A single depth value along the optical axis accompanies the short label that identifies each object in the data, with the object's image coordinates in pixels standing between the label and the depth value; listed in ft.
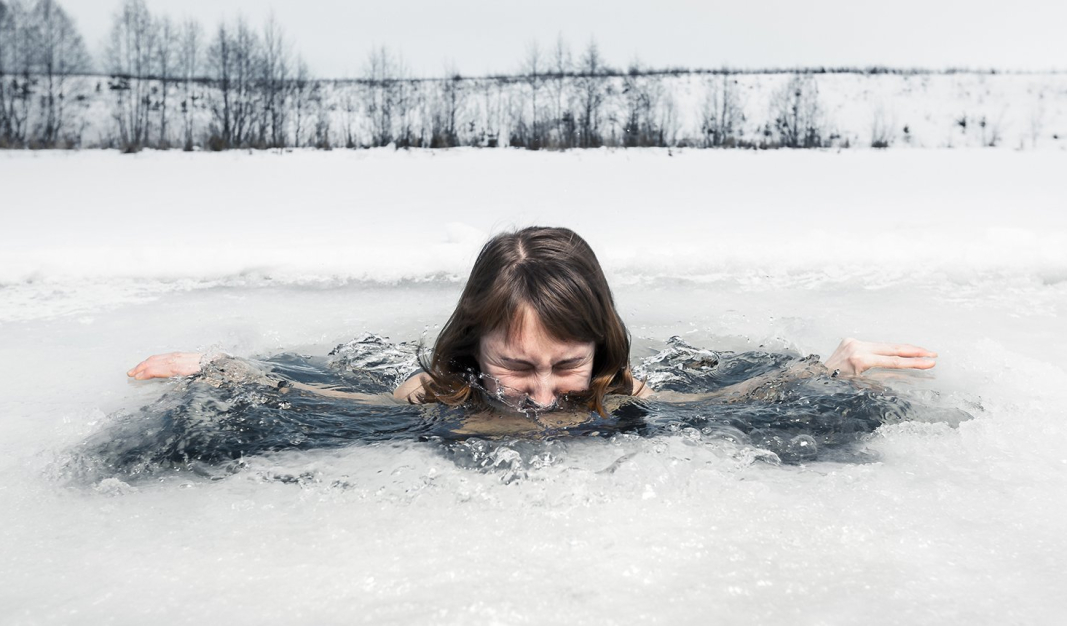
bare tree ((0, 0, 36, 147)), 75.51
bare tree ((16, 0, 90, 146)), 80.23
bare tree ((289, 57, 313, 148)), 80.07
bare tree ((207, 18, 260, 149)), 80.99
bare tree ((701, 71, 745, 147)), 55.74
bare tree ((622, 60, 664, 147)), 55.93
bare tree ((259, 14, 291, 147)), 78.74
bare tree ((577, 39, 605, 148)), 68.44
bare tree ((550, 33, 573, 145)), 81.82
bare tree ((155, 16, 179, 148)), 88.63
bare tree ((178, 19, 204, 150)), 88.63
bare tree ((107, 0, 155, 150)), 87.56
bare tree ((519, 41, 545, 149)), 50.32
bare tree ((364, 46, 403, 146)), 57.58
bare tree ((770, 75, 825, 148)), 63.52
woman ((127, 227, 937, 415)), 6.95
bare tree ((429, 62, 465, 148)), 50.07
